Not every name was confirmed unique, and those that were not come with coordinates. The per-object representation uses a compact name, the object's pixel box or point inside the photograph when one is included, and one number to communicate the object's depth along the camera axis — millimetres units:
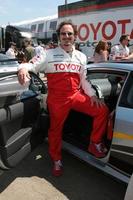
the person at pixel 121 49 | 4279
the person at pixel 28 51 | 5924
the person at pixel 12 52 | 6599
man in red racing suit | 1900
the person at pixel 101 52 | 4067
